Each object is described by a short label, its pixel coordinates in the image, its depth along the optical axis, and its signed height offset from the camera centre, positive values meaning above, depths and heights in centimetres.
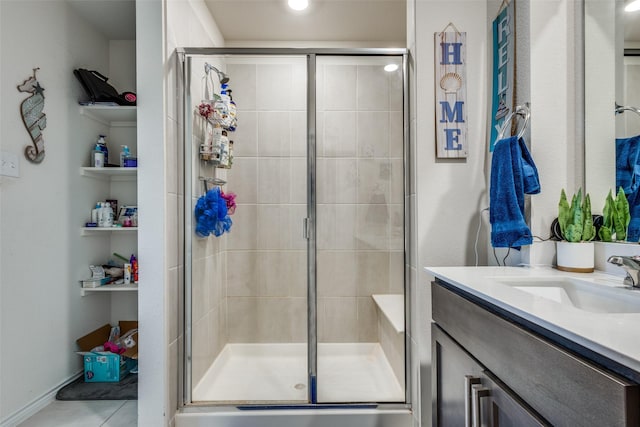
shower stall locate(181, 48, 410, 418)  179 -8
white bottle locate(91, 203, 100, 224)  235 -4
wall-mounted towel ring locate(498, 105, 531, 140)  133 +37
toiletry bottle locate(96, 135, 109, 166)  236 +45
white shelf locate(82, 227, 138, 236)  228 -13
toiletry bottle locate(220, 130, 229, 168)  188 +33
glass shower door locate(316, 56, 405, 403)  182 +5
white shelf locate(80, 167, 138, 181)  228 +26
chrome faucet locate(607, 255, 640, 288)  88 -15
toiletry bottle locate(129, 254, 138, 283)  241 -41
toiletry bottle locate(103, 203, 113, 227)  235 -4
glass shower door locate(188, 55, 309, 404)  182 -23
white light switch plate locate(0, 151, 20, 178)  168 +23
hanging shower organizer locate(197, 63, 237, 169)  184 +51
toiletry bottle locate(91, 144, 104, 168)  231 +36
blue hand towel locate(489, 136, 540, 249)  126 +7
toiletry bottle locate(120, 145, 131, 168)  239 +39
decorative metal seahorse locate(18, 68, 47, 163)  185 +53
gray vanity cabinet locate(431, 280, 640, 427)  51 -33
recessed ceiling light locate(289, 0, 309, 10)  220 +134
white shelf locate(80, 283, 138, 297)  226 -52
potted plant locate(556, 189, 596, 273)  117 -10
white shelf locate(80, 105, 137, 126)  228 +68
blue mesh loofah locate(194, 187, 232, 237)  182 -1
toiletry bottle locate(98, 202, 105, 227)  234 -4
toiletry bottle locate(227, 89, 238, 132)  188 +54
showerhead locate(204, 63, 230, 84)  184 +73
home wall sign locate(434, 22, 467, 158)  158 +52
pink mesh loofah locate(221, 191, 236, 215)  191 +5
